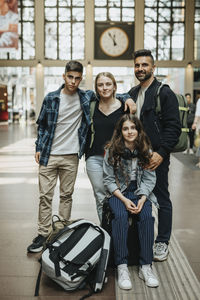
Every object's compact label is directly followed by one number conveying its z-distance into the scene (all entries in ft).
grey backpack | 8.71
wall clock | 74.54
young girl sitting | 9.50
